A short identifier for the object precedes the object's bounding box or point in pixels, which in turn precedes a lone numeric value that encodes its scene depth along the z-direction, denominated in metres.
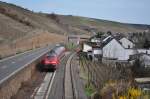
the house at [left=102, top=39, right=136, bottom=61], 94.17
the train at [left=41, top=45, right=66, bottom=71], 46.94
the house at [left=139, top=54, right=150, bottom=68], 77.69
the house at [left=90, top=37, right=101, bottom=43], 139.40
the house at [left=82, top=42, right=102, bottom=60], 93.86
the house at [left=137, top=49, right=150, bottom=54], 97.11
